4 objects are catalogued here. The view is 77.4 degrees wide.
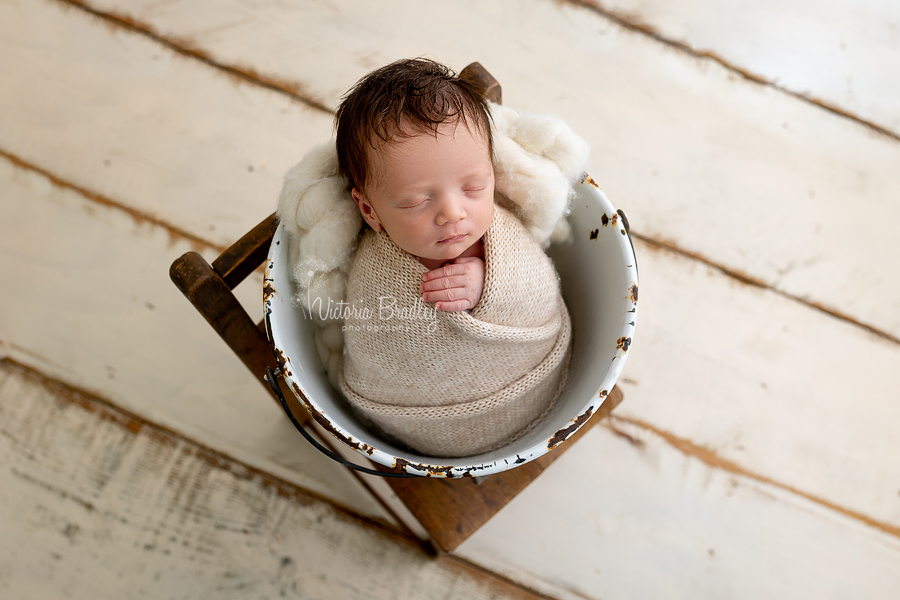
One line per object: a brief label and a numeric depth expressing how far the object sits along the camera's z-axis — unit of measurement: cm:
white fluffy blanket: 66
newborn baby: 60
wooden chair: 61
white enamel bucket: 57
